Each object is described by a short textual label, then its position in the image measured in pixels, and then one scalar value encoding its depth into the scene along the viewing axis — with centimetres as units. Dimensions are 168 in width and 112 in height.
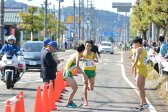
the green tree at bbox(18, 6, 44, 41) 6825
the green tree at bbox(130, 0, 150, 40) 4697
